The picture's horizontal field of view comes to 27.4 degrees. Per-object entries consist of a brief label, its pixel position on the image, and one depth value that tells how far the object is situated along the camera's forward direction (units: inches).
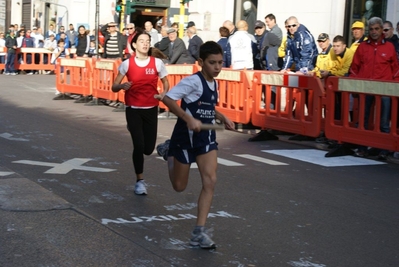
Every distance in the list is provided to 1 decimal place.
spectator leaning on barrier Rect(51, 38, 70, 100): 1298.0
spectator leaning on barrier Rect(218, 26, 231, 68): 691.3
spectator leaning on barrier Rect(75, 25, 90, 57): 1106.1
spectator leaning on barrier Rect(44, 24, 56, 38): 1495.6
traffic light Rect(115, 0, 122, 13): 1199.9
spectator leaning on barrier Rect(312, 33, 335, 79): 539.2
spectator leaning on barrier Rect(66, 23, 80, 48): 1373.0
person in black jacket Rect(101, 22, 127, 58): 840.9
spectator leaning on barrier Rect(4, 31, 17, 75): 1295.5
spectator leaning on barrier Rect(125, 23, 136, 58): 827.6
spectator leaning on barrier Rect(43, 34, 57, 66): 1396.4
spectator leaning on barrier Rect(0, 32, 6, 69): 1337.4
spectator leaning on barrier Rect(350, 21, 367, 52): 552.1
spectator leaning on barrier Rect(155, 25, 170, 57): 824.3
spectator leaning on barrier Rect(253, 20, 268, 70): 659.4
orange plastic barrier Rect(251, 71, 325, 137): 498.6
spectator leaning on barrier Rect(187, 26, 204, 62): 784.3
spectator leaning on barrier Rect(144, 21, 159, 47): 893.7
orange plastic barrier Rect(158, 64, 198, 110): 666.2
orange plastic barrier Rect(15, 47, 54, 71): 1339.8
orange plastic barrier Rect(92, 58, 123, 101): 749.3
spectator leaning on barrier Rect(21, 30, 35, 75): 1359.5
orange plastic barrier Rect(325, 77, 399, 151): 443.2
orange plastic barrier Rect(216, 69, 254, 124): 564.4
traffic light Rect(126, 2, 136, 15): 1216.2
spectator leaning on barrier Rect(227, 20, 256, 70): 642.8
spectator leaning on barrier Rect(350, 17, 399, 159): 479.2
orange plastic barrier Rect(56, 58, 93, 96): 796.0
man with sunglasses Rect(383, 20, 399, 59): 542.0
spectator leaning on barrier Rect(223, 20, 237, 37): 709.9
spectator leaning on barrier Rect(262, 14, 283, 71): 655.8
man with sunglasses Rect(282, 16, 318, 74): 586.2
